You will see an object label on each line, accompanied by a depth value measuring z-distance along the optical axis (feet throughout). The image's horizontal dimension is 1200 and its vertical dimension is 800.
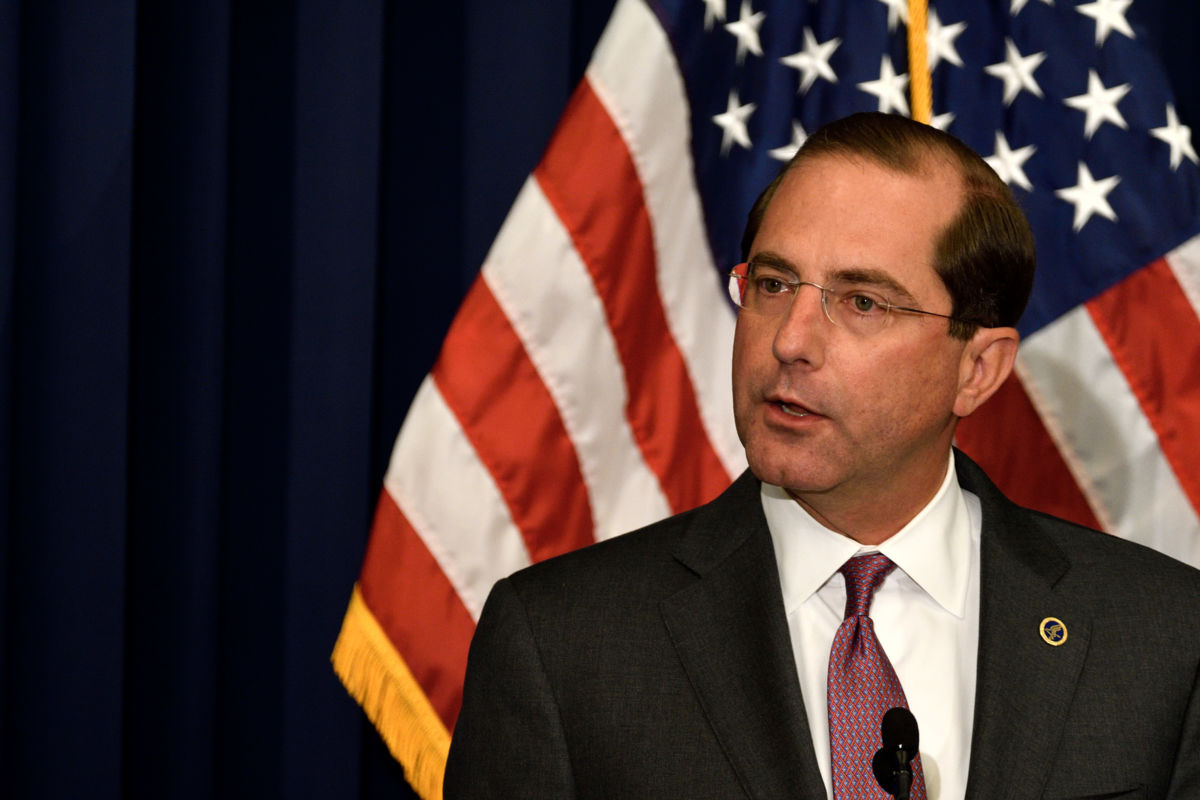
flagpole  14.12
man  12.84
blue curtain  14.03
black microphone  12.39
